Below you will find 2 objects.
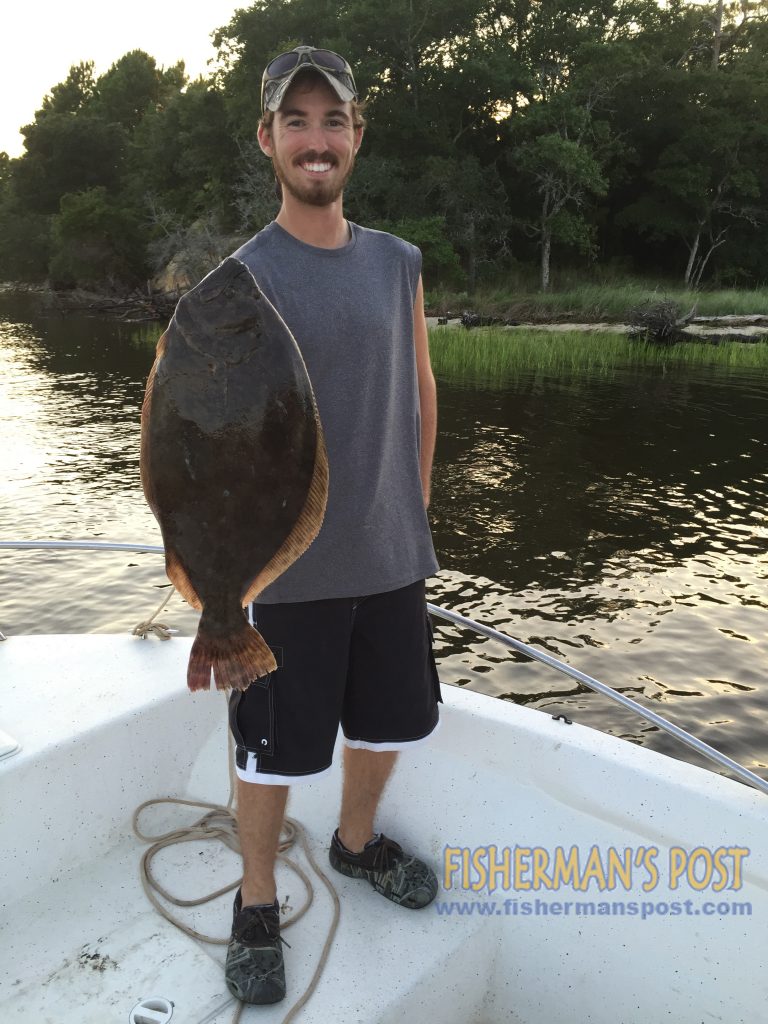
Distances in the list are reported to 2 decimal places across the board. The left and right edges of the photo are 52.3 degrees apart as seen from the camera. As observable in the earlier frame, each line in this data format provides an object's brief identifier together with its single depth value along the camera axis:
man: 2.28
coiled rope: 2.75
